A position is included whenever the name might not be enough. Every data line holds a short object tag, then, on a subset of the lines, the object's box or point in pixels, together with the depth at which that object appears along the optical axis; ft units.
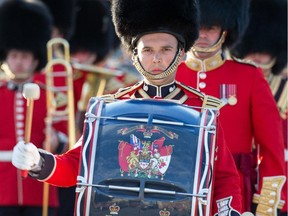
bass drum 36.29
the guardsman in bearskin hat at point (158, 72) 38.09
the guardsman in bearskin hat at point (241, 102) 47.19
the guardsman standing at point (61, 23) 72.64
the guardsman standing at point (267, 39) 62.49
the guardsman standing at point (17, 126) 61.46
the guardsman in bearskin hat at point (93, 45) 75.56
